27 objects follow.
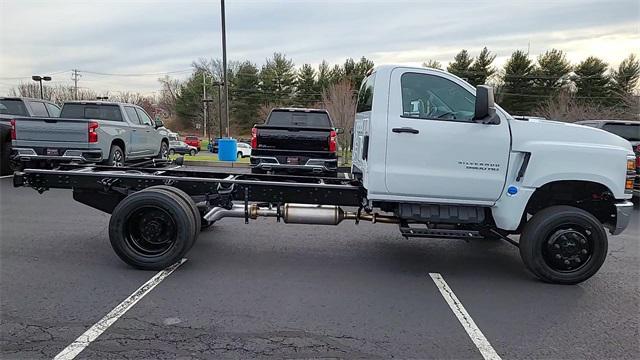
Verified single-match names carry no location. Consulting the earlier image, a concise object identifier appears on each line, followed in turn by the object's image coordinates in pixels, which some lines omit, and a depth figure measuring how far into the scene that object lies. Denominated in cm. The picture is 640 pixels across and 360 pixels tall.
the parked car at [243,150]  3541
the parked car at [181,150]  3367
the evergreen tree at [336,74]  5503
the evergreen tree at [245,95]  6919
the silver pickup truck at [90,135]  1011
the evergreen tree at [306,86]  6266
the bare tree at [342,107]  2741
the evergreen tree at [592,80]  4458
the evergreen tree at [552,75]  4822
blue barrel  2086
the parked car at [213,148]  4396
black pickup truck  960
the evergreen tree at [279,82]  6619
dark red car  5206
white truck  512
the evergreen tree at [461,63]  5012
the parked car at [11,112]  1220
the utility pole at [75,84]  8595
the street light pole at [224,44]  2188
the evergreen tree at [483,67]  4869
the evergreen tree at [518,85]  4816
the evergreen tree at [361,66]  5328
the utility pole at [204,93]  7288
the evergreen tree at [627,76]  4353
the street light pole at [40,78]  3506
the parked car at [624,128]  1159
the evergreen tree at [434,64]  4922
